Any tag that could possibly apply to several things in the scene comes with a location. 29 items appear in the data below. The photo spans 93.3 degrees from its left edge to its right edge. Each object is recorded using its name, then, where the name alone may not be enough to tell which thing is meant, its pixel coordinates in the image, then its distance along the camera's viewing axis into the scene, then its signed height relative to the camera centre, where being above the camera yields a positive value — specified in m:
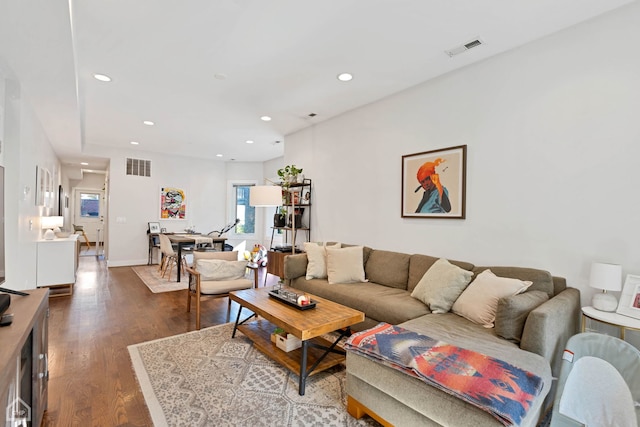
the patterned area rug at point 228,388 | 1.91 -1.27
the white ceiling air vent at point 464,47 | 2.64 +1.54
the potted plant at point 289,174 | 5.07 +0.69
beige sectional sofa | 1.53 -0.82
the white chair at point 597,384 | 1.38 -0.80
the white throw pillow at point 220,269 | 3.55 -0.66
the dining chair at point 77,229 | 9.32 -0.53
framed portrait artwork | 3.12 +0.38
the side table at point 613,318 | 1.91 -0.65
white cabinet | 4.45 -0.79
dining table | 5.50 -0.50
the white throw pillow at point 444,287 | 2.65 -0.62
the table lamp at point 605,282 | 2.03 -0.42
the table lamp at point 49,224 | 4.74 -0.21
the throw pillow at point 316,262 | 3.78 -0.59
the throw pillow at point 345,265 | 3.60 -0.60
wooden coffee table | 2.19 -0.83
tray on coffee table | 2.57 -0.75
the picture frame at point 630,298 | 2.01 -0.53
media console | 1.20 -0.74
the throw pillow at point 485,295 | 2.32 -0.62
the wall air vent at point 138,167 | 7.13 +1.10
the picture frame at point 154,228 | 7.21 -0.36
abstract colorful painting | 7.55 +0.27
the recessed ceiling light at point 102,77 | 3.30 +1.50
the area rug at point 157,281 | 5.06 -1.24
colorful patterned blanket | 1.34 -0.79
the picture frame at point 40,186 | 4.15 +0.38
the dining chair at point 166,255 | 5.58 -0.80
